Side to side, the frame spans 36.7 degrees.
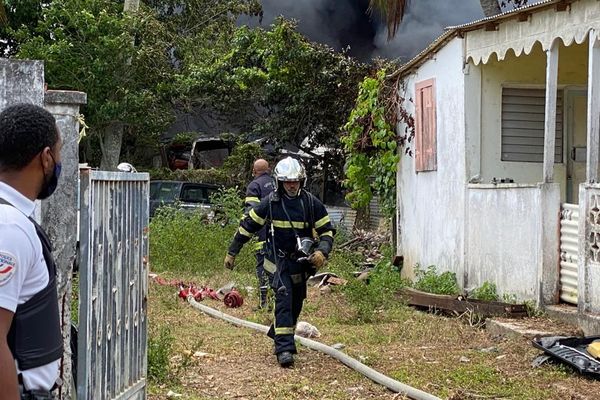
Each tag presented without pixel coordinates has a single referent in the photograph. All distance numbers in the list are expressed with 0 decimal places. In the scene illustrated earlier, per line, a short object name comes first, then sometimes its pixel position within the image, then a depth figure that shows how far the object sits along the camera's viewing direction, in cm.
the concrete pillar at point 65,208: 471
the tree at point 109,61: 2141
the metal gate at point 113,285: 477
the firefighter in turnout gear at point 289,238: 827
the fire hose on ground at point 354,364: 676
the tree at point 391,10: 1395
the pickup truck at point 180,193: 2172
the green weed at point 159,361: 724
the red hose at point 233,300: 1189
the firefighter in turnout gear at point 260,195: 1152
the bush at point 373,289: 1066
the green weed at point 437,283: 1137
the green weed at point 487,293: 1041
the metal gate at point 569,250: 915
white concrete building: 909
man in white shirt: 283
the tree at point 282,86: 2234
